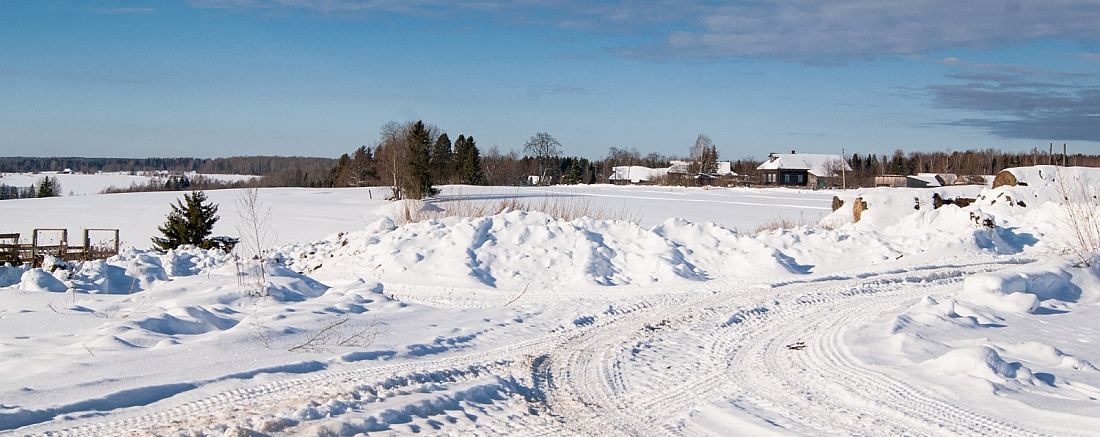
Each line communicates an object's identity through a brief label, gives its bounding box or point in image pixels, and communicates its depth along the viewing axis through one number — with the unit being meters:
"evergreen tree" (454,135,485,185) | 87.50
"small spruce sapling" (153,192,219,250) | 24.03
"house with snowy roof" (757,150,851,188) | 94.25
